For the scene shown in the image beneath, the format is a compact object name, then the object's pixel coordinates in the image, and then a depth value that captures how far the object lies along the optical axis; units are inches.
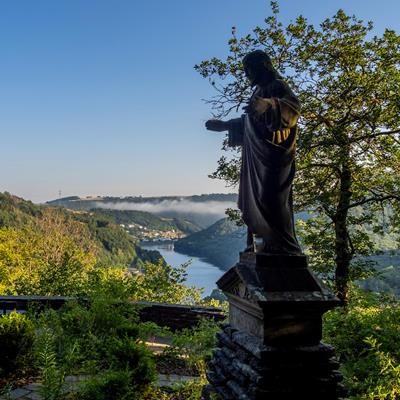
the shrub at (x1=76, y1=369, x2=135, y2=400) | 176.2
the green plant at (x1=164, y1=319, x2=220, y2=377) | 255.5
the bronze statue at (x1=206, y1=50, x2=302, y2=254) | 147.8
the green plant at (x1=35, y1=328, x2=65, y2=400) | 168.7
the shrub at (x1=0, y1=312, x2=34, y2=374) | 231.5
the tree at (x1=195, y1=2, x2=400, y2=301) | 387.2
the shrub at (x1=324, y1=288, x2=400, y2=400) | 164.1
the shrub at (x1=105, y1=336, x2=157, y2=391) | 202.4
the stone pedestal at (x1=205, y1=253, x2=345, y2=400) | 127.6
